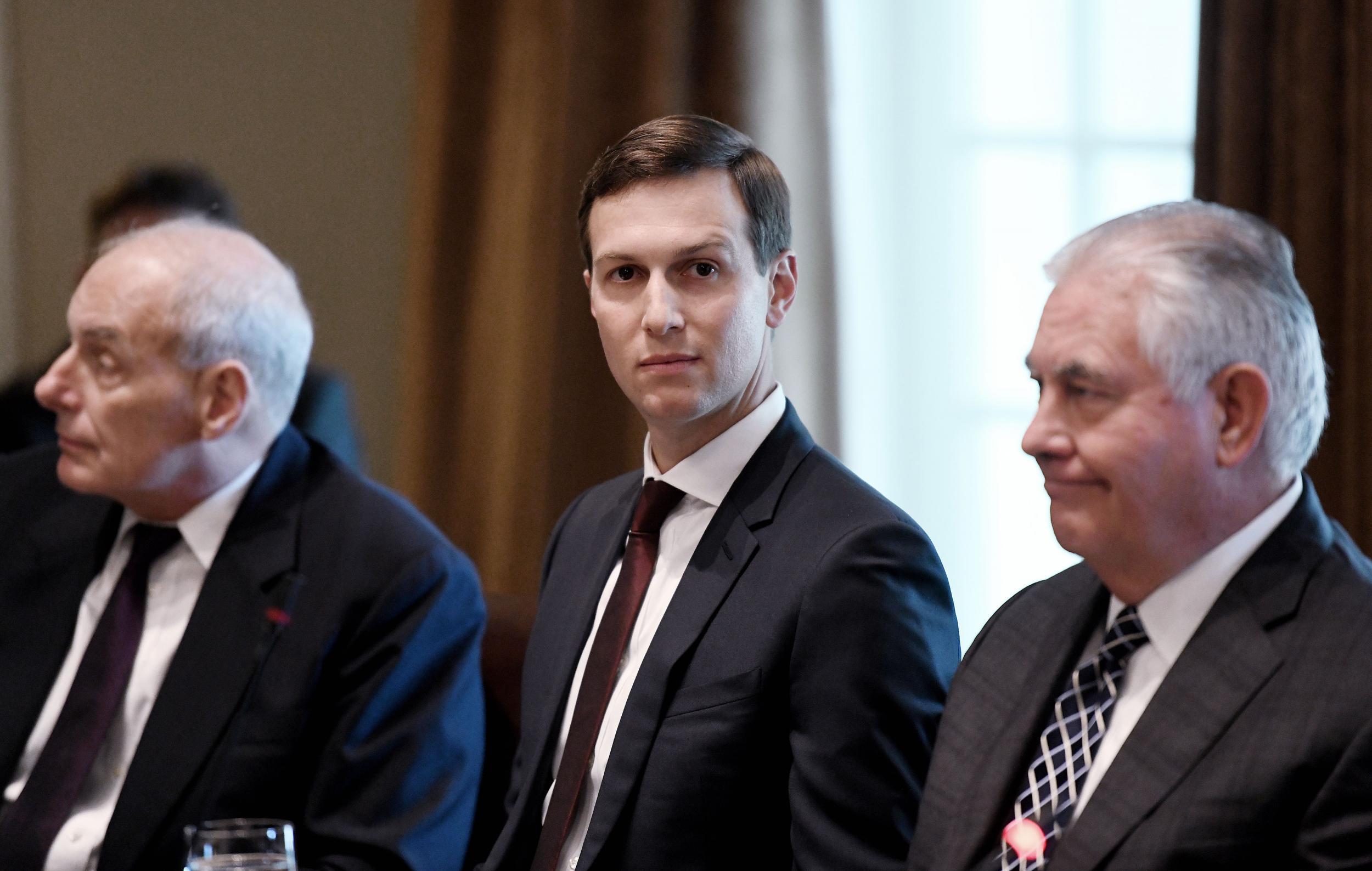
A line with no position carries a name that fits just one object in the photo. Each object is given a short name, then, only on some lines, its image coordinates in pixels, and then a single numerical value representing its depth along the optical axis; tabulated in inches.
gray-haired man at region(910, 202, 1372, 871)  144.1
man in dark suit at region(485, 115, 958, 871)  153.3
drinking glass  149.6
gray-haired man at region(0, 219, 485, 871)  162.6
